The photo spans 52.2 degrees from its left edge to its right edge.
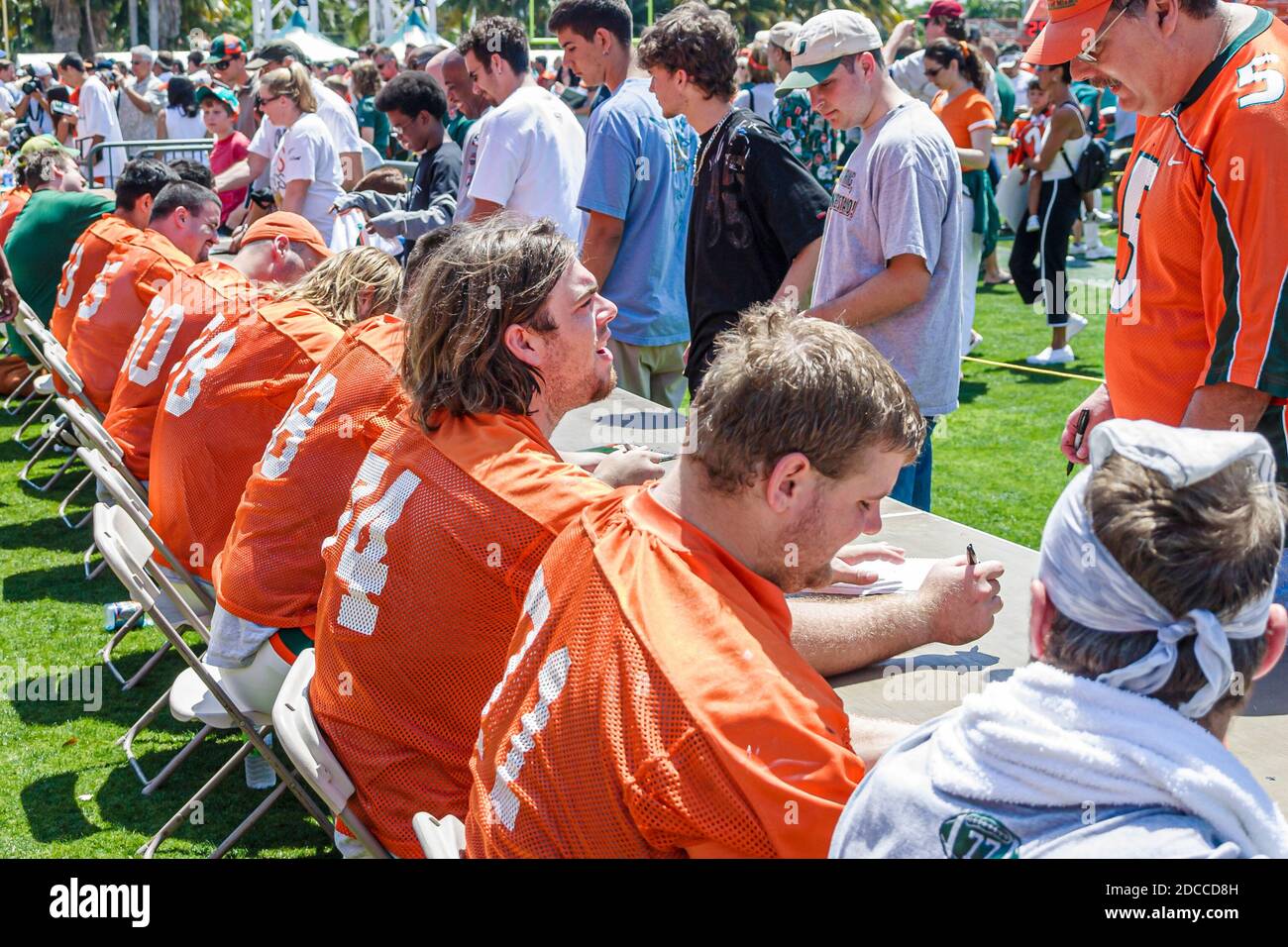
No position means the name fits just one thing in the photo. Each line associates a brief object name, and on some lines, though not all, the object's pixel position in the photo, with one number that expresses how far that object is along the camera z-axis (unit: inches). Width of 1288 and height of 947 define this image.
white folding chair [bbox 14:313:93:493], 219.5
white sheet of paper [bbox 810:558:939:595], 100.0
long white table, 77.0
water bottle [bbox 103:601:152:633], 198.4
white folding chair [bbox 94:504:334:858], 114.4
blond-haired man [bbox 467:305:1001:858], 58.7
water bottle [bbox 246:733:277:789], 154.8
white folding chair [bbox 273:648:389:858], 89.3
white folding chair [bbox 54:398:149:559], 168.9
